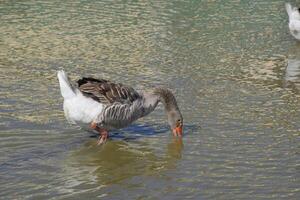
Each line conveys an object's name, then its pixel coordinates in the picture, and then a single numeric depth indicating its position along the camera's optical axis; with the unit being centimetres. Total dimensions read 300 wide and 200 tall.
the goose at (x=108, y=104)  1161
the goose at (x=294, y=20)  2477
